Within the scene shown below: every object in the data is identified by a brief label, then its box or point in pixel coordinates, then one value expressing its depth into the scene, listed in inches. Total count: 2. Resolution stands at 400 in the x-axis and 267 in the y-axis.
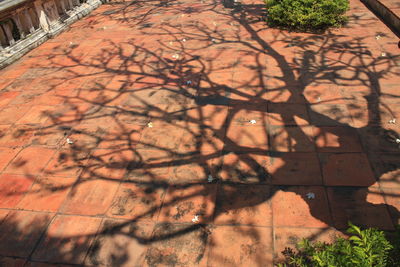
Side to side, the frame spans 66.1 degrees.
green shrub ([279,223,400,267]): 76.5
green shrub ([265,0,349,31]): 261.4
